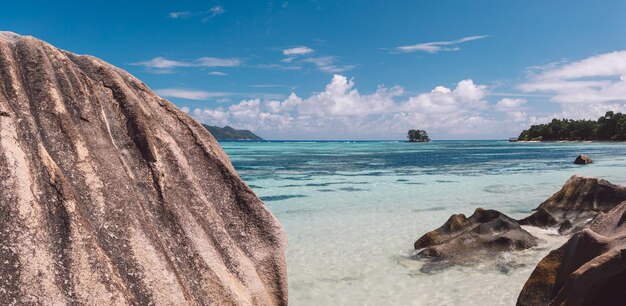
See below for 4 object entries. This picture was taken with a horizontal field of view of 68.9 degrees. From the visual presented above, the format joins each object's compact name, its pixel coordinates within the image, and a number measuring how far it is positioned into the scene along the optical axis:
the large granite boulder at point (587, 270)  5.45
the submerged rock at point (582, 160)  49.01
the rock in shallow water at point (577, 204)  15.42
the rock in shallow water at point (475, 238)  12.56
